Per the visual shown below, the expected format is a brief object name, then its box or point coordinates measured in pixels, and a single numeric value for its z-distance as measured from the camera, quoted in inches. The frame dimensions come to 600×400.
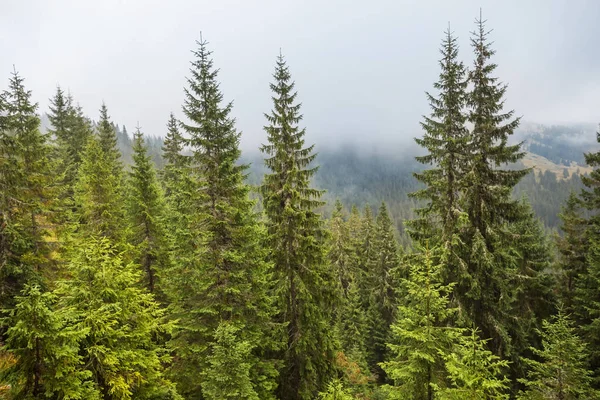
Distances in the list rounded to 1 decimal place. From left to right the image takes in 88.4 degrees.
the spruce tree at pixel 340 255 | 1429.6
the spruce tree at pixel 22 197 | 616.7
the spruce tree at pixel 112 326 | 297.6
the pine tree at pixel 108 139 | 1392.7
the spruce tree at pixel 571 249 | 952.3
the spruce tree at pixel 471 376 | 347.3
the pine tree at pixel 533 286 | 922.1
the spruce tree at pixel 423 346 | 411.8
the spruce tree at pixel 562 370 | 474.3
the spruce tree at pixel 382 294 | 1492.4
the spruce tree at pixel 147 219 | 867.4
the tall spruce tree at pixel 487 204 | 594.5
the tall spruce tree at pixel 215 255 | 558.9
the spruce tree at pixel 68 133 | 1342.3
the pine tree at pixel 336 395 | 404.8
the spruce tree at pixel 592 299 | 677.9
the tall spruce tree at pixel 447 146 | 594.2
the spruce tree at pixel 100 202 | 802.2
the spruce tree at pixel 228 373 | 434.3
